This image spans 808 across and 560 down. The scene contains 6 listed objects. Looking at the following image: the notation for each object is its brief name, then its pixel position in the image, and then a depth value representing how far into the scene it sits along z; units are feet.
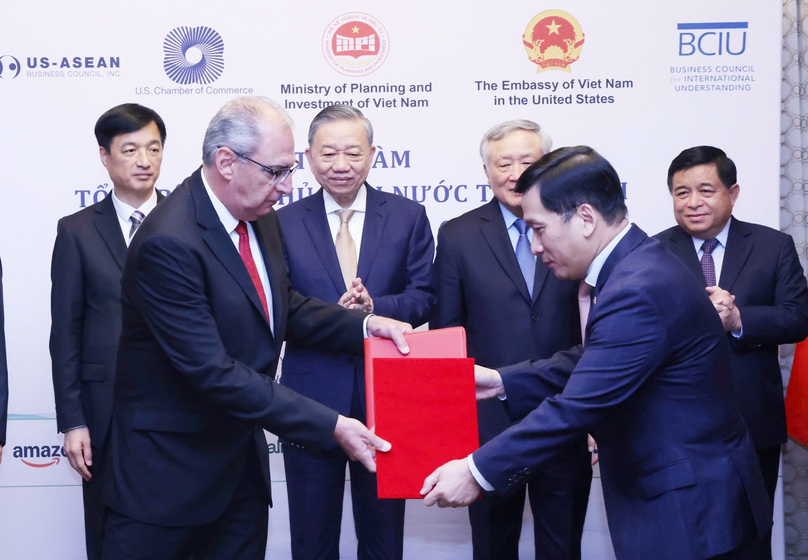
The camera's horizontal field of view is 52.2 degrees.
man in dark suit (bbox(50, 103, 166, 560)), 9.68
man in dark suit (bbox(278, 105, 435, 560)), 9.60
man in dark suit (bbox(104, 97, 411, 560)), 6.82
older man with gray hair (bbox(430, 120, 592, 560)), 9.59
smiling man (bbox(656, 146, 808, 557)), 10.41
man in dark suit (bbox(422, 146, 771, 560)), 6.22
